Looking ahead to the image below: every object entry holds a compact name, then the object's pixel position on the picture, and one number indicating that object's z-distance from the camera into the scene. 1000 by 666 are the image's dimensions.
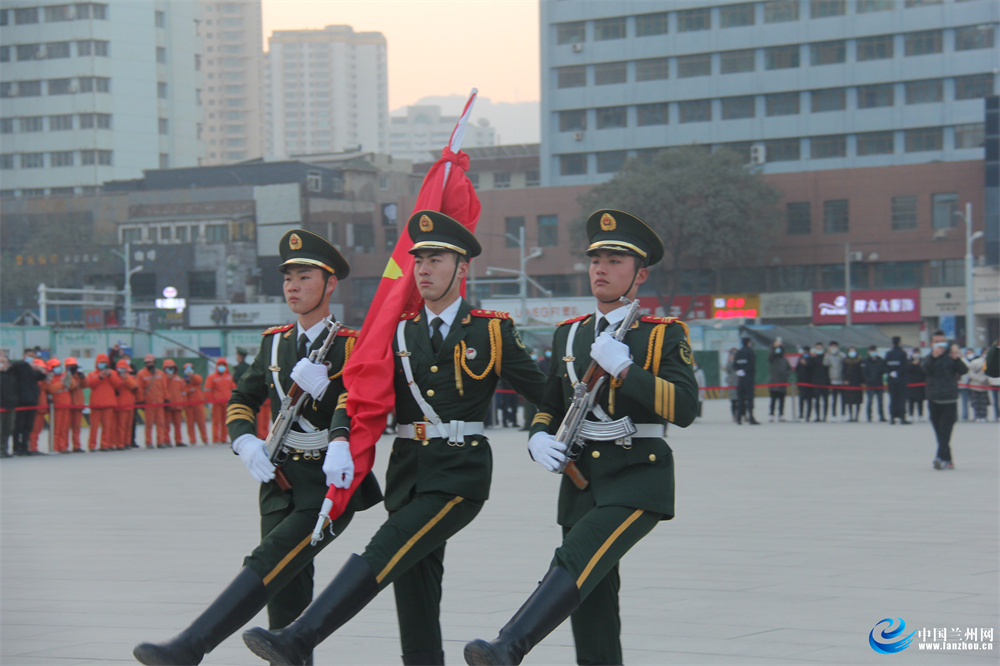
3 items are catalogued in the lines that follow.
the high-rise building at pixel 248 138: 195.75
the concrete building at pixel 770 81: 61.09
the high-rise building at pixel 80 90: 88.12
